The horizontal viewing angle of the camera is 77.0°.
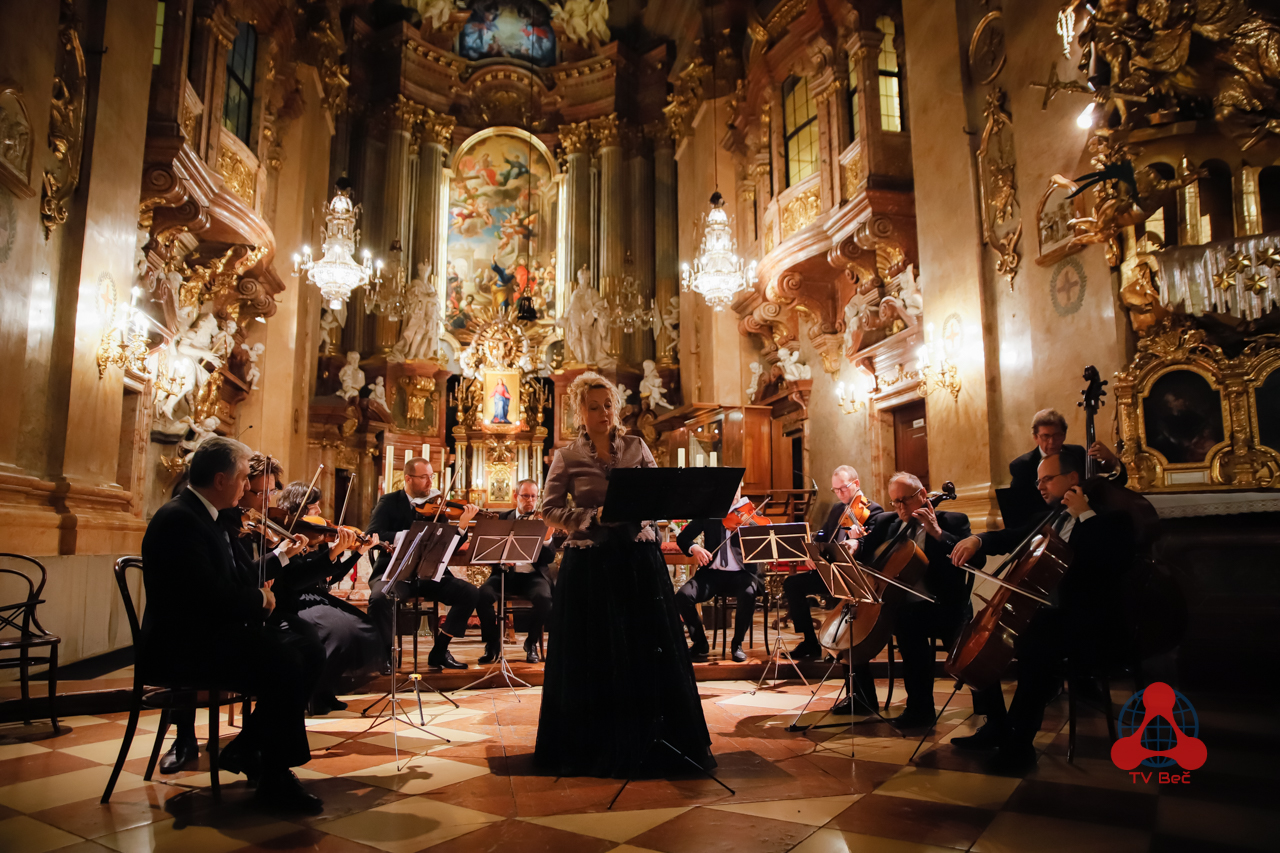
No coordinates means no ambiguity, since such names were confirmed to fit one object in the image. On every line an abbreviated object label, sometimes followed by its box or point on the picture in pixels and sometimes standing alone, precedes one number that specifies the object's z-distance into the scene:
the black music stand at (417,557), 4.18
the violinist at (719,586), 6.57
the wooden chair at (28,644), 4.25
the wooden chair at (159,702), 3.06
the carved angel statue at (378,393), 15.70
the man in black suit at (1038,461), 4.59
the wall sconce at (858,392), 11.36
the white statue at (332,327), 15.48
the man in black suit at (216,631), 2.95
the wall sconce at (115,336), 6.80
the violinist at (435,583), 6.00
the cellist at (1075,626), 3.41
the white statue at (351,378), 15.39
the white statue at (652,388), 16.86
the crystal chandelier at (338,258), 10.41
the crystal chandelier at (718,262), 11.42
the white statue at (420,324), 16.62
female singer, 3.42
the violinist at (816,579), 6.34
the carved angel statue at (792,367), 13.03
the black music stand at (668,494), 2.97
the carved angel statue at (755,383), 14.34
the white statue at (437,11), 18.09
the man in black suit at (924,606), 4.28
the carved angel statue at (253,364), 11.49
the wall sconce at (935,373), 8.39
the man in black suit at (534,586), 6.38
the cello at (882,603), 4.23
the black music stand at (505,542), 5.29
